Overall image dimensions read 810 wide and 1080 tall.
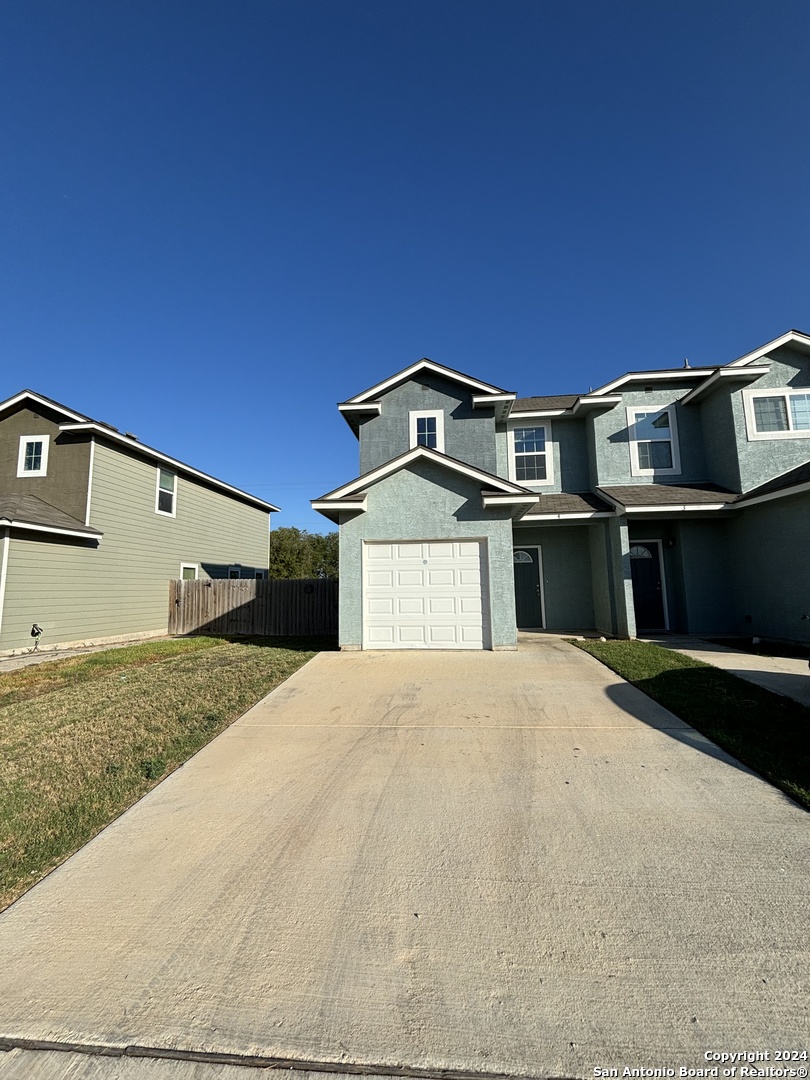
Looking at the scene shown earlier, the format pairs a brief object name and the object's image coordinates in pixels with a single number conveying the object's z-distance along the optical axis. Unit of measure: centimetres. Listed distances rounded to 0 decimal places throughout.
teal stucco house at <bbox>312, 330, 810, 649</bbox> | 995
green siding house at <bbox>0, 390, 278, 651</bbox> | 1155
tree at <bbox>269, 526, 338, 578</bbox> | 3531
